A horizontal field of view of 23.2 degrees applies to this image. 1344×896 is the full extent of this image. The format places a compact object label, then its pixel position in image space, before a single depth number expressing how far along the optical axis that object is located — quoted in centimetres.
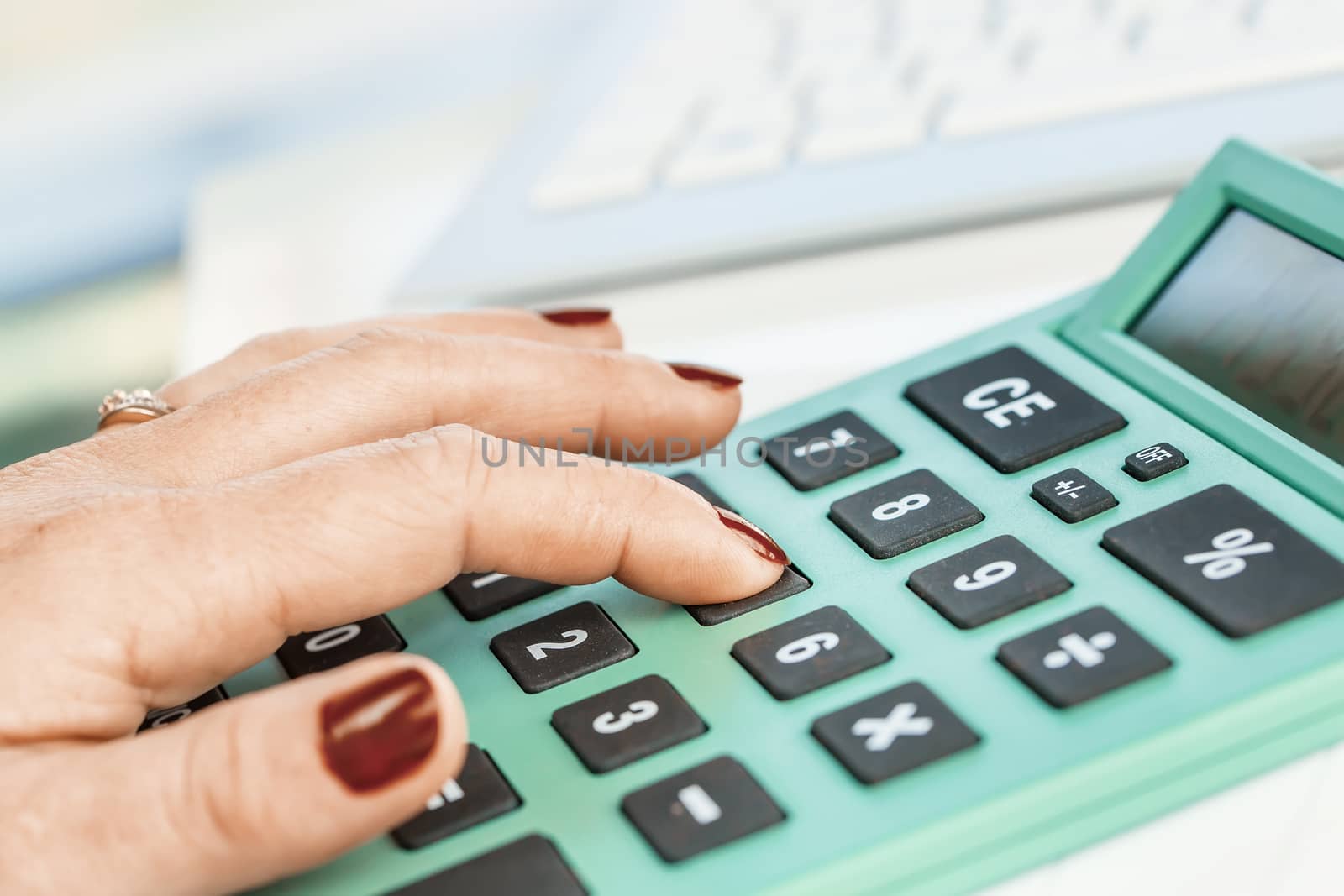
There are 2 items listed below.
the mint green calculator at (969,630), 40
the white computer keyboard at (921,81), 52
